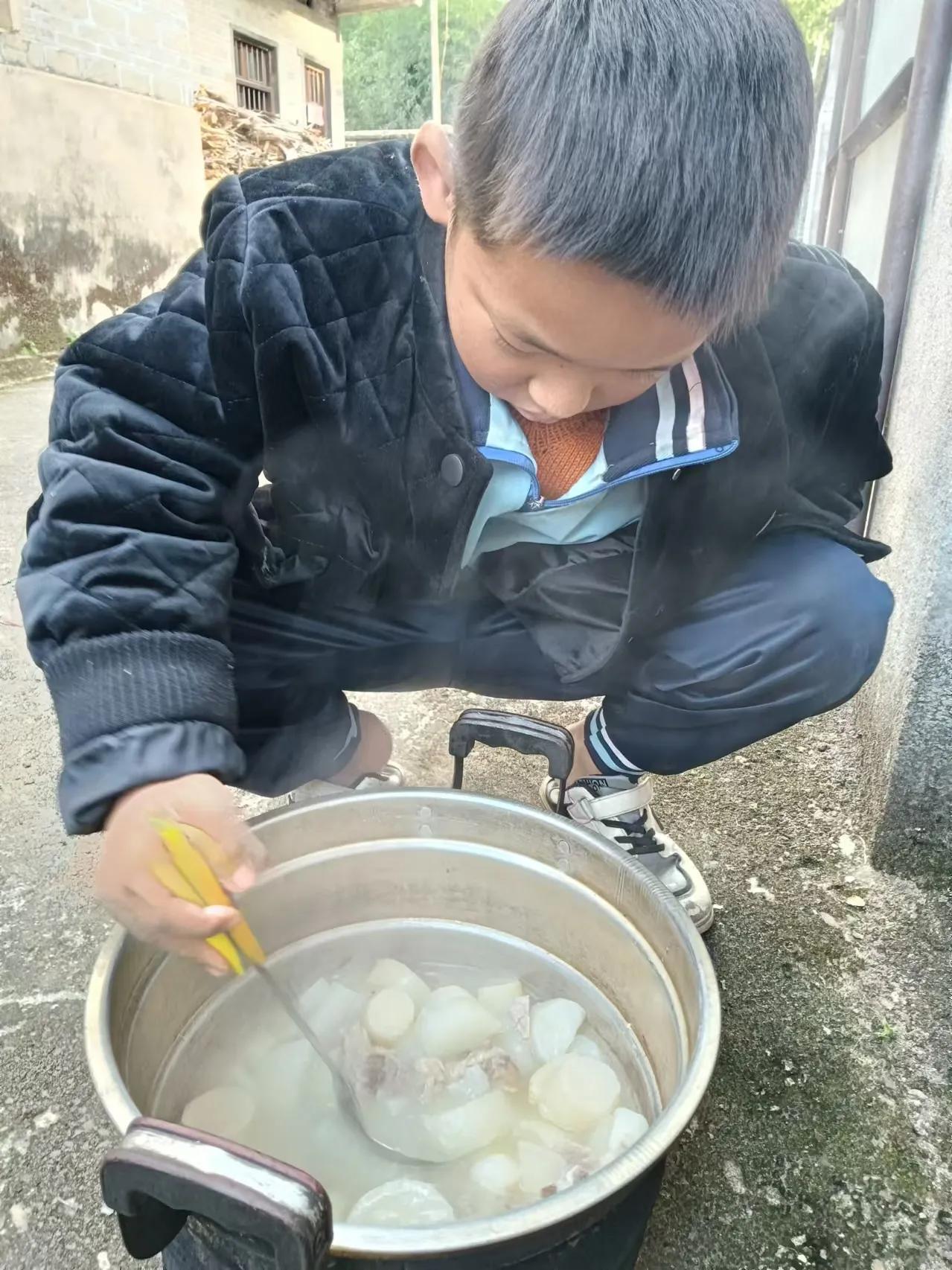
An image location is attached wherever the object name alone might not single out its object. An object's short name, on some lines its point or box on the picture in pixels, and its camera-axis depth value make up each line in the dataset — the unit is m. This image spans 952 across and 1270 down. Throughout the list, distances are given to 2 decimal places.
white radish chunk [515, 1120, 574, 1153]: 0.94
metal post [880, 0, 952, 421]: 1.42
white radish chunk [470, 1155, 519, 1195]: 0.89
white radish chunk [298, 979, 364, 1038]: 1.06
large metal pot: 0.53
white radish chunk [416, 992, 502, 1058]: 1.04
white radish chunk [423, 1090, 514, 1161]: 0.94
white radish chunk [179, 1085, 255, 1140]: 0.92
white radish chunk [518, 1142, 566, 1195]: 0.88
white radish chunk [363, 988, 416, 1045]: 1.03
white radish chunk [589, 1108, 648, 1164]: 0.87
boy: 0.69
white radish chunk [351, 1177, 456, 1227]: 0.80
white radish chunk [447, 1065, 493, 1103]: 1.00
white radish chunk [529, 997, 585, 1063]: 1.03
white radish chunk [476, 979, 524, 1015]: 1.08
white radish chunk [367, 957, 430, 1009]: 1.09
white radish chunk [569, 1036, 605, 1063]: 1.04
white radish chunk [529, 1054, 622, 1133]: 0.95
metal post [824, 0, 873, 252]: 3.18
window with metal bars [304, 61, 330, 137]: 11.13
